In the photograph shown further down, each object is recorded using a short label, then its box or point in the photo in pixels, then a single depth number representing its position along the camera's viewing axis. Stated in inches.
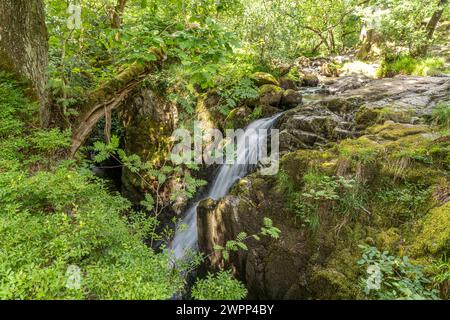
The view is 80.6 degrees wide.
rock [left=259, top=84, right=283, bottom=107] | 300.2
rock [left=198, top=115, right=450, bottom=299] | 117.8
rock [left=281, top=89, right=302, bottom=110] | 305.7
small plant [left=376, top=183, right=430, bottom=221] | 125.3
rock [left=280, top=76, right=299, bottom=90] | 363.6
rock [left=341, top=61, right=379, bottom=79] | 411.3
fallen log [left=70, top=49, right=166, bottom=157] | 194.2
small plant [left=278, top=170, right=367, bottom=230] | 137.0
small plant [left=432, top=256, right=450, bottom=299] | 88.9
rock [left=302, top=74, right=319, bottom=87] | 402.0
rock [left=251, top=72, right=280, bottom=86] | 325.4
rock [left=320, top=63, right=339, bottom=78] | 466.6
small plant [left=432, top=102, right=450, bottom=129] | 175.0
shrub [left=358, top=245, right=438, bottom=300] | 87.7
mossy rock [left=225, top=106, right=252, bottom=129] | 299.8
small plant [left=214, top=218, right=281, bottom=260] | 123.9
